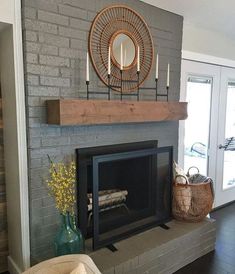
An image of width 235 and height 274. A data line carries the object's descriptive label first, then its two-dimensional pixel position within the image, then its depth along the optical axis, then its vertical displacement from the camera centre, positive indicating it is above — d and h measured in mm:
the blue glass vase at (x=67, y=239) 1913 -958
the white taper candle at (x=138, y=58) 2281 +432
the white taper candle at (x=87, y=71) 1973 +259
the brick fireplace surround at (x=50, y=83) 1896 +179
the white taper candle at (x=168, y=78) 2586 +277
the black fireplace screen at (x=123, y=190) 2199 -793
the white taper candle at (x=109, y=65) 2109 +325
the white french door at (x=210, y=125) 3275 -227
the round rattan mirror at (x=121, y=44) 2215 +555
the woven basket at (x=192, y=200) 2590 -901
